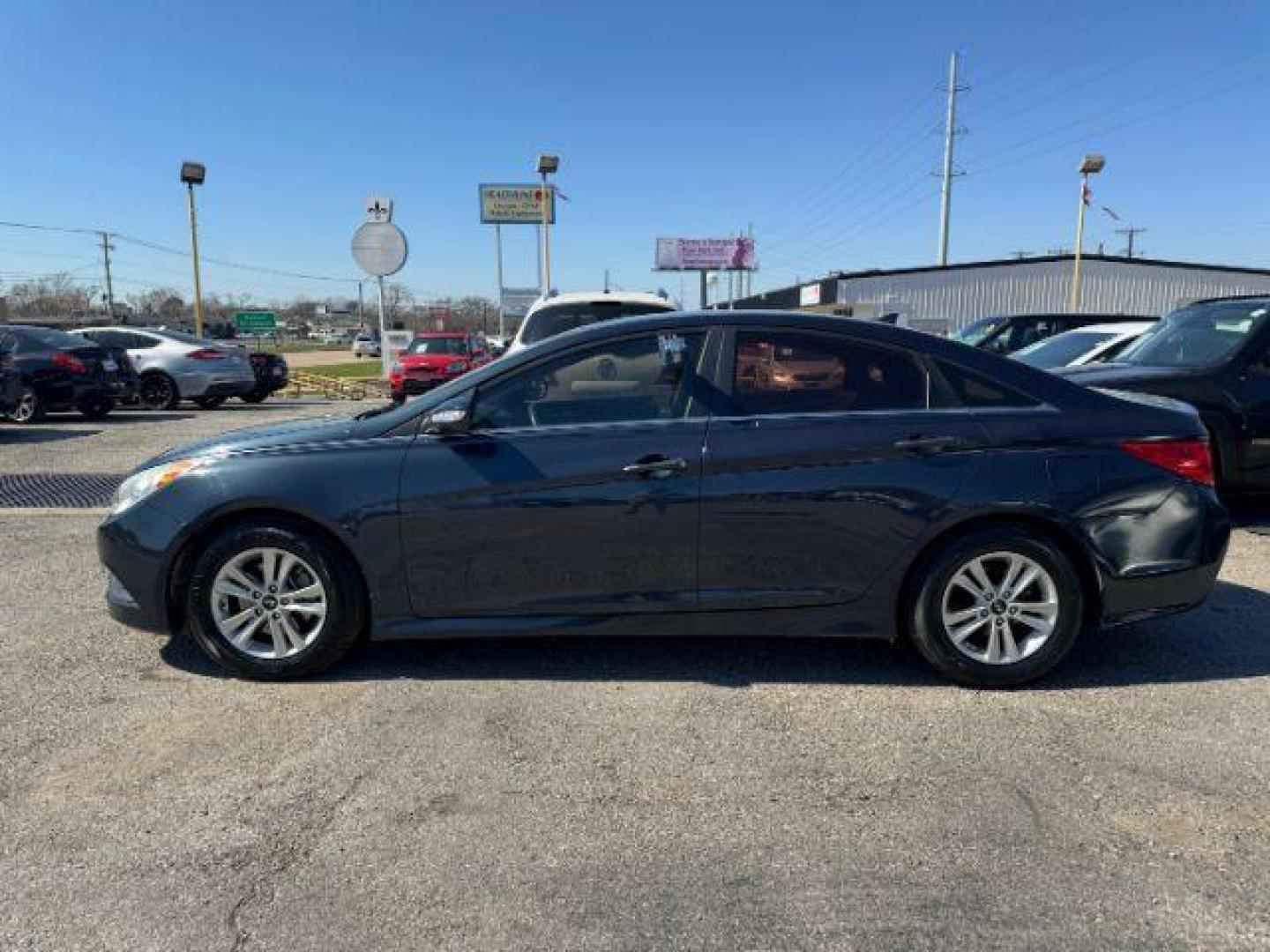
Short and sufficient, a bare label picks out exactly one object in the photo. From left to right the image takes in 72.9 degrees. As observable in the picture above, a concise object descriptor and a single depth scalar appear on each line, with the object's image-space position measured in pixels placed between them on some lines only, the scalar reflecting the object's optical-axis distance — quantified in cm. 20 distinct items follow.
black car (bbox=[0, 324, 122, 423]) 1263
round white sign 2112
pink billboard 6512
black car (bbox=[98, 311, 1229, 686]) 361
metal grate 740
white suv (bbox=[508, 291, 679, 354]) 785
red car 1864
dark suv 616
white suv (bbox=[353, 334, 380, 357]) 5888
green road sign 6725
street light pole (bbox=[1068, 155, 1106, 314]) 2583
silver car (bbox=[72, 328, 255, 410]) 1563
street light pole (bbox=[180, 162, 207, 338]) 2280
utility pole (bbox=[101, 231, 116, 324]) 8094
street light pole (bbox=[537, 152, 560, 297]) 2323
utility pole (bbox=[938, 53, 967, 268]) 4578
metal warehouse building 4209
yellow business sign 5109
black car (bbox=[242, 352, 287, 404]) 1784
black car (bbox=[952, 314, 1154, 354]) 1362
